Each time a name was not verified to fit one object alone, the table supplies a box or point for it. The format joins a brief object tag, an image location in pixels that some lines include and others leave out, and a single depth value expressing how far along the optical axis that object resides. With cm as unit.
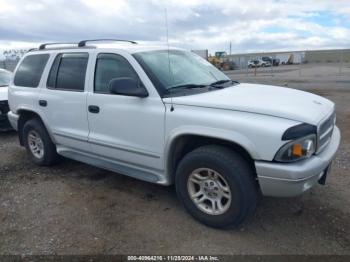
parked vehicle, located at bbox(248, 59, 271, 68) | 5103
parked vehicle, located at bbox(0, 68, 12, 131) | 763
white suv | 310
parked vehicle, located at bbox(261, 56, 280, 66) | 5303
